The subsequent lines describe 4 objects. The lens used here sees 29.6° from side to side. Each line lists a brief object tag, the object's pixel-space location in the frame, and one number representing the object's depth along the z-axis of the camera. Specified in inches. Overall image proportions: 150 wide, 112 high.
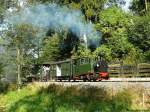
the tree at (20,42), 849.8
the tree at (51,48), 998.5
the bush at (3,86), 886.7
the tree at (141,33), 1319.4
